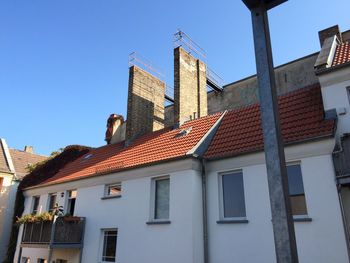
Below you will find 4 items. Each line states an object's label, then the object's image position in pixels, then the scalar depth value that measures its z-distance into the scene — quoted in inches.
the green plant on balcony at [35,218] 538.0
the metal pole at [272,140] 87.4
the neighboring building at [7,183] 780.0
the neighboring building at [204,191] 344.2
